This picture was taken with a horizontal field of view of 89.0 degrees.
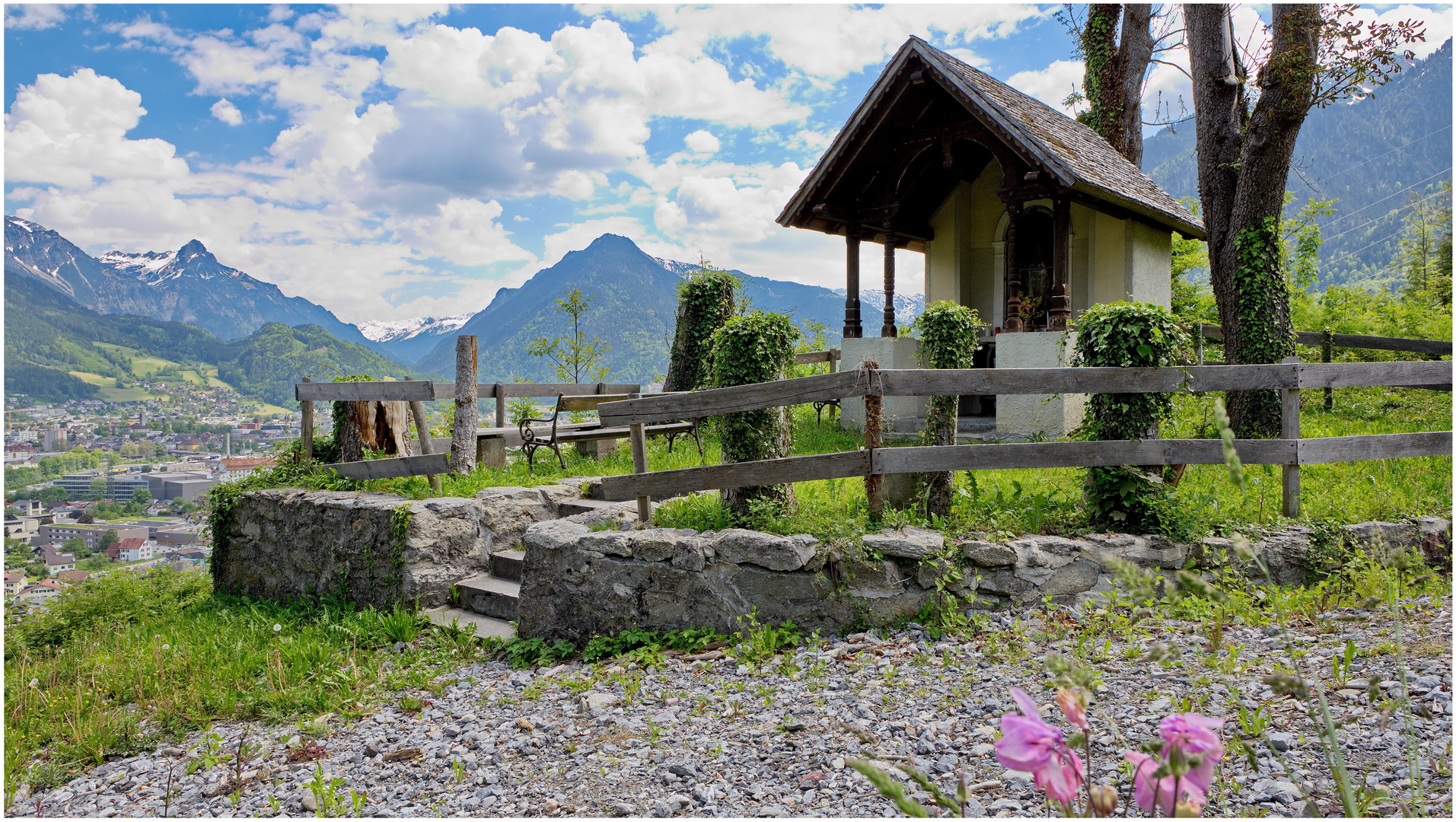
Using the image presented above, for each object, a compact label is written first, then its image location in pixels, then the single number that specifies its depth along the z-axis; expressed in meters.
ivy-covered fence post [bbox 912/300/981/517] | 5.68
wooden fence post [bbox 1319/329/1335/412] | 11.70
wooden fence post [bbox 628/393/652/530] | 5.98
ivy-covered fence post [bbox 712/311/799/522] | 5.66
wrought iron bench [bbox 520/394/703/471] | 8.80
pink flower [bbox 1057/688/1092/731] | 1.19
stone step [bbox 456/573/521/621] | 6.46
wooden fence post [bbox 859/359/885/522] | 5.14
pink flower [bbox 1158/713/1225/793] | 1.13
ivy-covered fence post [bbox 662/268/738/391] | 11.66
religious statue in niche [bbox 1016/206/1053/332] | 12.29
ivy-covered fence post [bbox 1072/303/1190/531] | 5.34
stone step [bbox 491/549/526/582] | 6.95
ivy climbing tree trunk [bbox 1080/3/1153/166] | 15.90
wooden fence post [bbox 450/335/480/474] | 8.15
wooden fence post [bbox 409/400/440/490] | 7.79
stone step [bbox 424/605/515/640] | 6.08
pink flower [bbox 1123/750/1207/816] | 1.14
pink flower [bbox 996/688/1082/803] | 1.14
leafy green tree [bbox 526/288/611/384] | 16.08
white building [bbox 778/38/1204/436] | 10.02
